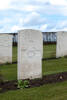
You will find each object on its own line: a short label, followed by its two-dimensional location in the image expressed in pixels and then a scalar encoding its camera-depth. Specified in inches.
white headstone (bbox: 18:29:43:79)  224.5
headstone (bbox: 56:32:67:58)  444.1
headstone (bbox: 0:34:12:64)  378.3
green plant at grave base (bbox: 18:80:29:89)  197.9
